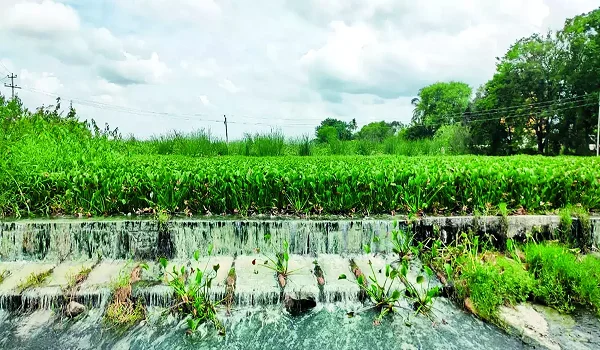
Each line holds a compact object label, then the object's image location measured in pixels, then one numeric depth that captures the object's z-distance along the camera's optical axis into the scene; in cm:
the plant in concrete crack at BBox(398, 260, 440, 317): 438
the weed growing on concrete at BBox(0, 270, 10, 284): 501
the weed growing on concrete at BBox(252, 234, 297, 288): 481
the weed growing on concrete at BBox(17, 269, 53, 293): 471
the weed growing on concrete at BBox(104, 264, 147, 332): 429
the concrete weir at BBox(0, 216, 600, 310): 561
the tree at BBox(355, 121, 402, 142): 7154
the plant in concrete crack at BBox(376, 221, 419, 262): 541
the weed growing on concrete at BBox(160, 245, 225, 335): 420
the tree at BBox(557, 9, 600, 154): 2966
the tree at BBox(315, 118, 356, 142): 7662
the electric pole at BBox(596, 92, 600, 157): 2804
